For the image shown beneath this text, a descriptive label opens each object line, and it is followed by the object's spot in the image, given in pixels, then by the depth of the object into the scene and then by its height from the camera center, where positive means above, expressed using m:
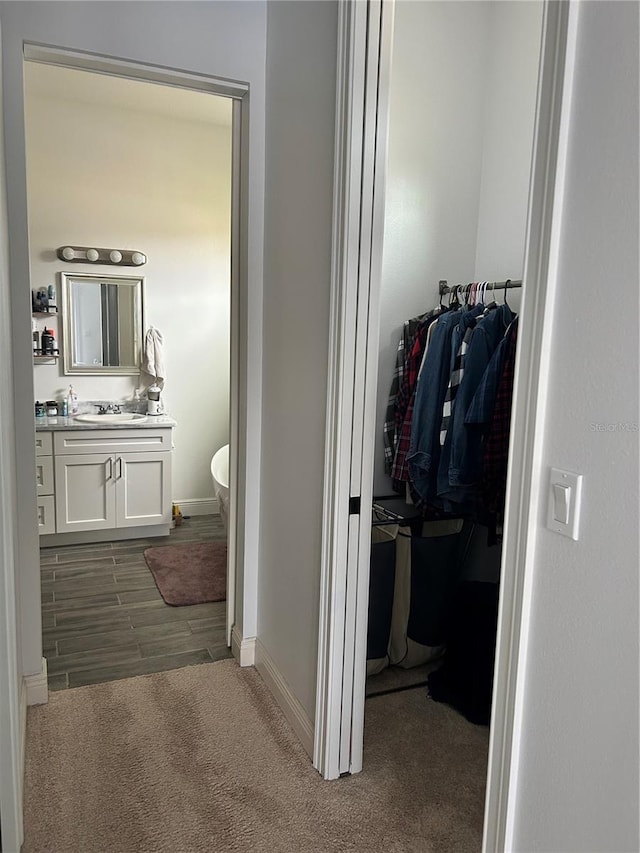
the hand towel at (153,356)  4.71 -0.15
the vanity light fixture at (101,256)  4.41 +0.55
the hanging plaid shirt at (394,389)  2.86 -0.20
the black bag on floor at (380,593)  2.52 -0.99
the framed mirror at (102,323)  4.52 +0.09
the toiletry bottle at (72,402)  4.51 -0.49
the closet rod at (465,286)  2.49 +0.26
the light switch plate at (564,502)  1.02 -0.25
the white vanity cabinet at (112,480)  4.09 -0.96
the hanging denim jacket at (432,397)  2.54 -0.20
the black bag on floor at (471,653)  2.37 -1.16
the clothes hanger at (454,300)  2.78 +0.21
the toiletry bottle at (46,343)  4.40 -0.07
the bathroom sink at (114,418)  4.31 -0.58
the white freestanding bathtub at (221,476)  3.75 -0.91
